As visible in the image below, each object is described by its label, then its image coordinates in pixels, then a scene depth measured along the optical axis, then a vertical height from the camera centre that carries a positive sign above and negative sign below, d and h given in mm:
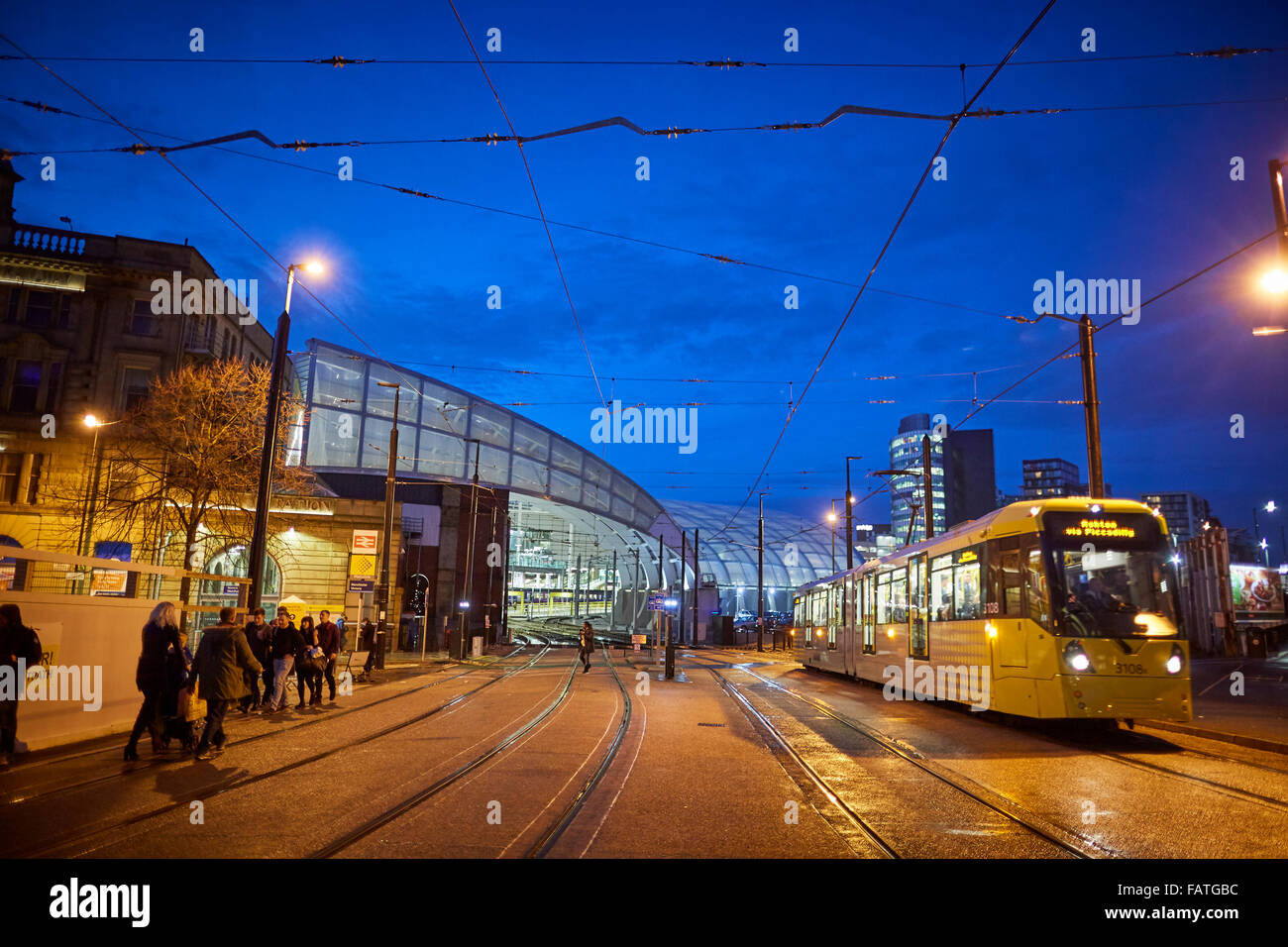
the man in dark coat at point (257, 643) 14891 -1011
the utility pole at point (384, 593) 28391 -202
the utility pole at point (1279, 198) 11844 +5621
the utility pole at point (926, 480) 32281 +4518
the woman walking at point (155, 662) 10555 -957
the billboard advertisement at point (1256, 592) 39531 +335
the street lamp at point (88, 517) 29131 +2382
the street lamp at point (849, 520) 43516 +3808
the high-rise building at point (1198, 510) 192200 +20274
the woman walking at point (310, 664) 16750 -1513
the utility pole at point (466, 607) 38412 -994
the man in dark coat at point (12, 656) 9453 -813
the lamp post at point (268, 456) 17828 +2758
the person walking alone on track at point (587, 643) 28759 -1790
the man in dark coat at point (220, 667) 10422 -993
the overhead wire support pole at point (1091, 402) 17766 +4064
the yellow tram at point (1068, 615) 12336 -272
